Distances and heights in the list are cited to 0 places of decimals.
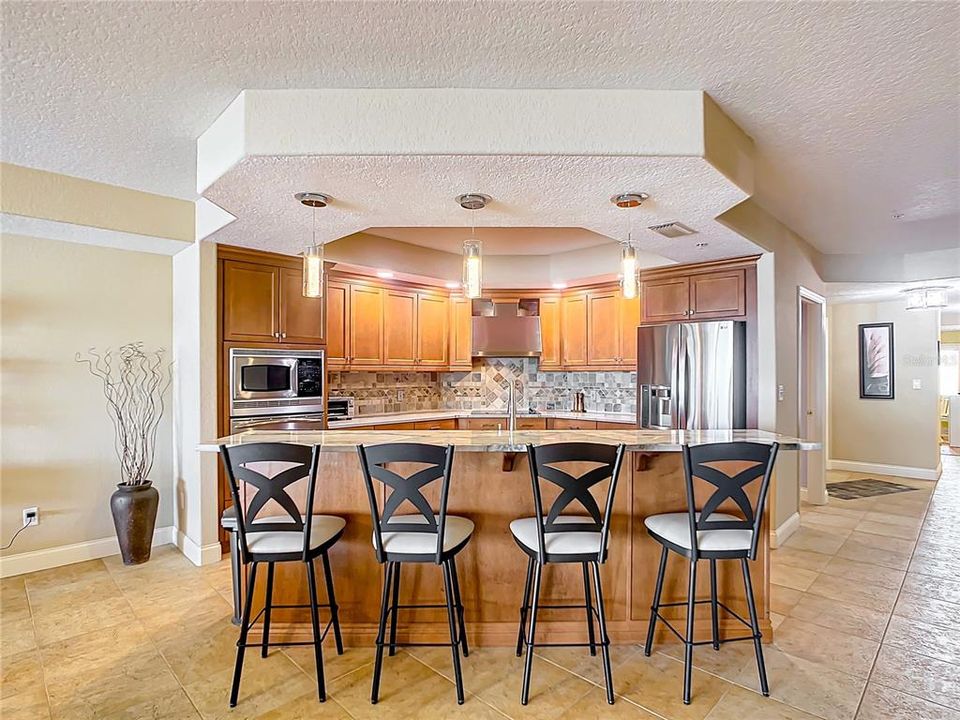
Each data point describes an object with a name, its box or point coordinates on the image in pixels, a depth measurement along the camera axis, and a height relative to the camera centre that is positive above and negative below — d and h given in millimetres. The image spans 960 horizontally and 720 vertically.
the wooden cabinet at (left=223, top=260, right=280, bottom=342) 3758 +492
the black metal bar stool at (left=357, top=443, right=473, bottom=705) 2084 -700
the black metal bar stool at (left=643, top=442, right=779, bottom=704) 2148 -719
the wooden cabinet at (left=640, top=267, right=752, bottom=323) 4133 +584
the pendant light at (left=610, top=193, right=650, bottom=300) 2598 +509
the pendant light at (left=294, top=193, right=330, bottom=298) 2553 +479
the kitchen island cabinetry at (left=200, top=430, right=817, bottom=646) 2566 -1045
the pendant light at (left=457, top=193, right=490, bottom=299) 2500 +479
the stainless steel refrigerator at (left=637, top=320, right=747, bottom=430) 4082 -115
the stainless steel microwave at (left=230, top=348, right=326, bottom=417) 3795 -126
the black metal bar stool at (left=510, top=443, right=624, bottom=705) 2078 -700
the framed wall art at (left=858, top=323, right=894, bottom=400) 6566 +13
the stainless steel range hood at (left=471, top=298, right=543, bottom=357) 5504 +343
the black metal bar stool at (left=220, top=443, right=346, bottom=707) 2113 -697
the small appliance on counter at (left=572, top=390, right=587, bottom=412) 5738 -448
